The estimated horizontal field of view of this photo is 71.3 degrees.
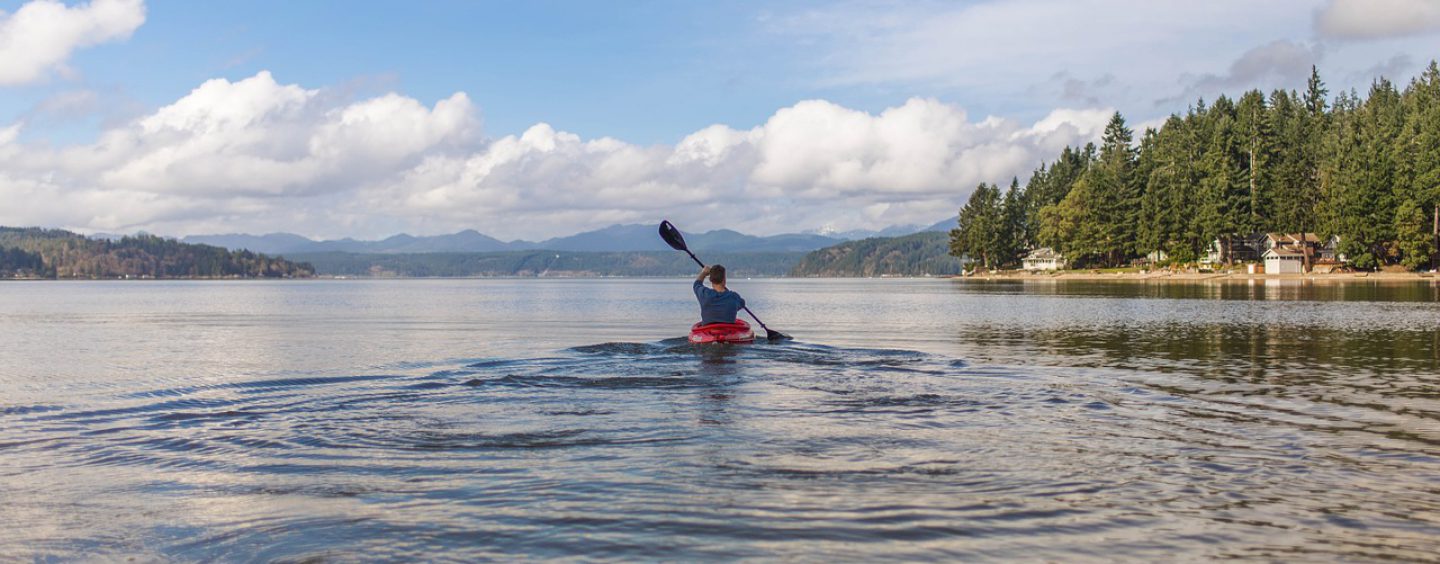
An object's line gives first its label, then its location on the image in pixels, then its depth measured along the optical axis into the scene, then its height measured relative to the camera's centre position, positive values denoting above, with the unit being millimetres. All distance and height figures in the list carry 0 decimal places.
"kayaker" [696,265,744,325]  24344 -670
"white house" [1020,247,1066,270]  174250 +2236
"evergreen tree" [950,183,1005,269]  182500 +8375
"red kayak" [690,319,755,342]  25547 -1502
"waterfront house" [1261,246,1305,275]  123938 +1278
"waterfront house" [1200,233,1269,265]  133875 +3102
